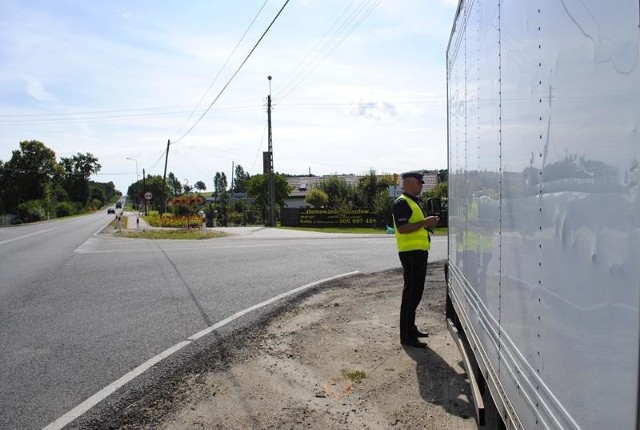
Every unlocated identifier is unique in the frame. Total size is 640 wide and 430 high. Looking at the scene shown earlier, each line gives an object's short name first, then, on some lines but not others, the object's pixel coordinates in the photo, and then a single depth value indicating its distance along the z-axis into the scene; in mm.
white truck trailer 1373
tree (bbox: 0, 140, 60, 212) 85062
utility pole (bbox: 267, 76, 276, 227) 37188
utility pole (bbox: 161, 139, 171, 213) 54969
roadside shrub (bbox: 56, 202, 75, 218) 90312
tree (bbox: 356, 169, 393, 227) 46822
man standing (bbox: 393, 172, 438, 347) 5906
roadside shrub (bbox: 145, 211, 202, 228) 36281
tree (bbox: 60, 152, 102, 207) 114562
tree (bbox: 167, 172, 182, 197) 129812
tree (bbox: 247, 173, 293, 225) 56312
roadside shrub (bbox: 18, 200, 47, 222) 70562
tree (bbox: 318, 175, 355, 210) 47125
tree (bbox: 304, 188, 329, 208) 48125
